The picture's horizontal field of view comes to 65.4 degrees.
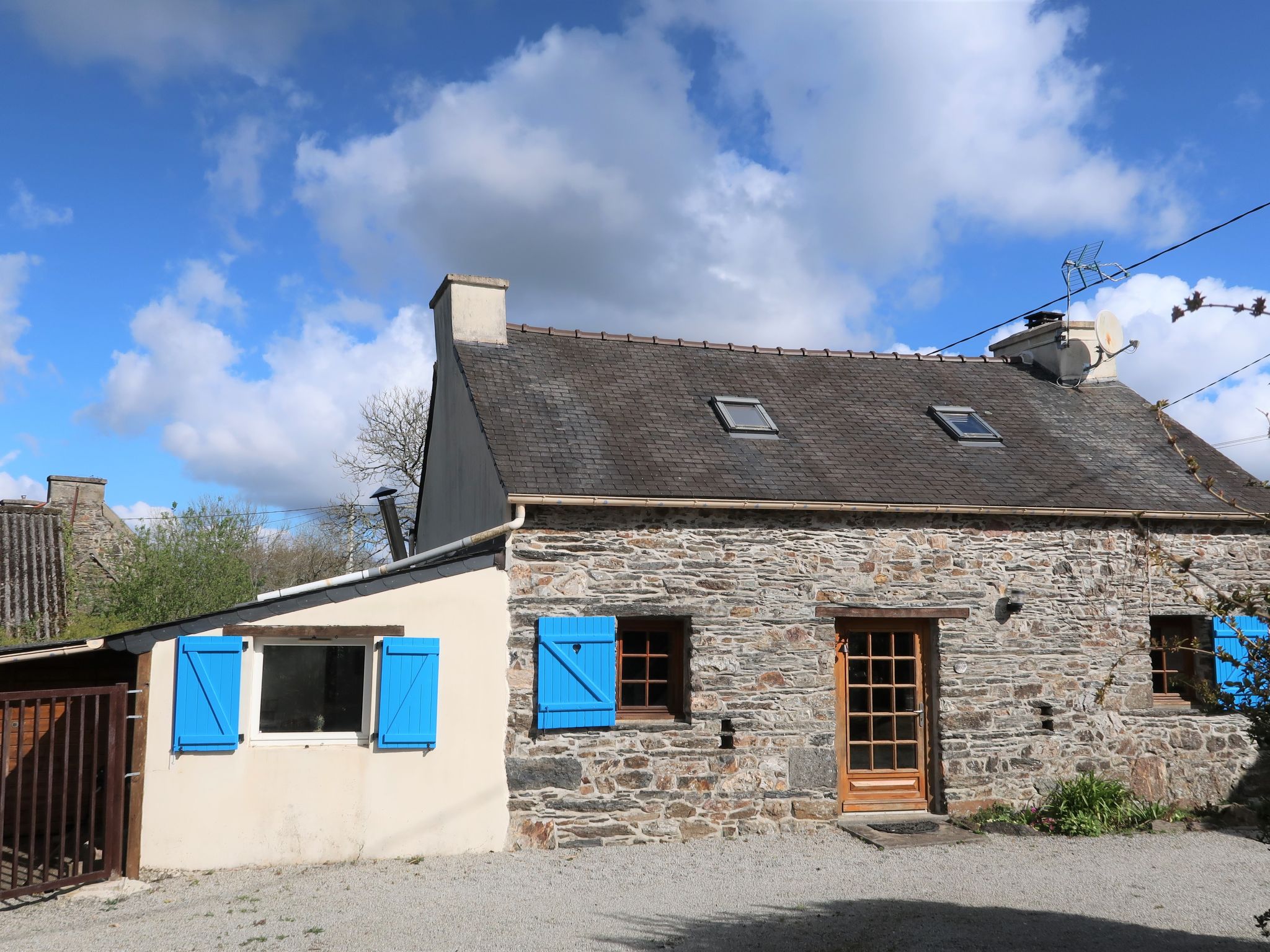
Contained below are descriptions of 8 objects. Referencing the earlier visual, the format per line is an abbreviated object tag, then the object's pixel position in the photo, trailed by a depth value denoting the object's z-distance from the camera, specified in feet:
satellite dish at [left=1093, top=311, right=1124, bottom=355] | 45.93
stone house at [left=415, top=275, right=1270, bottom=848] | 29.37
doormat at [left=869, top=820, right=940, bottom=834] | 30.58
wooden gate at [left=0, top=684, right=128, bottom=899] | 22.17
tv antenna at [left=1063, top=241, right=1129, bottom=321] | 46.26
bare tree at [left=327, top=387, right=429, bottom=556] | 81.97
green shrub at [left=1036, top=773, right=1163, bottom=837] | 31.32
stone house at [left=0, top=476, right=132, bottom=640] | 51.62
